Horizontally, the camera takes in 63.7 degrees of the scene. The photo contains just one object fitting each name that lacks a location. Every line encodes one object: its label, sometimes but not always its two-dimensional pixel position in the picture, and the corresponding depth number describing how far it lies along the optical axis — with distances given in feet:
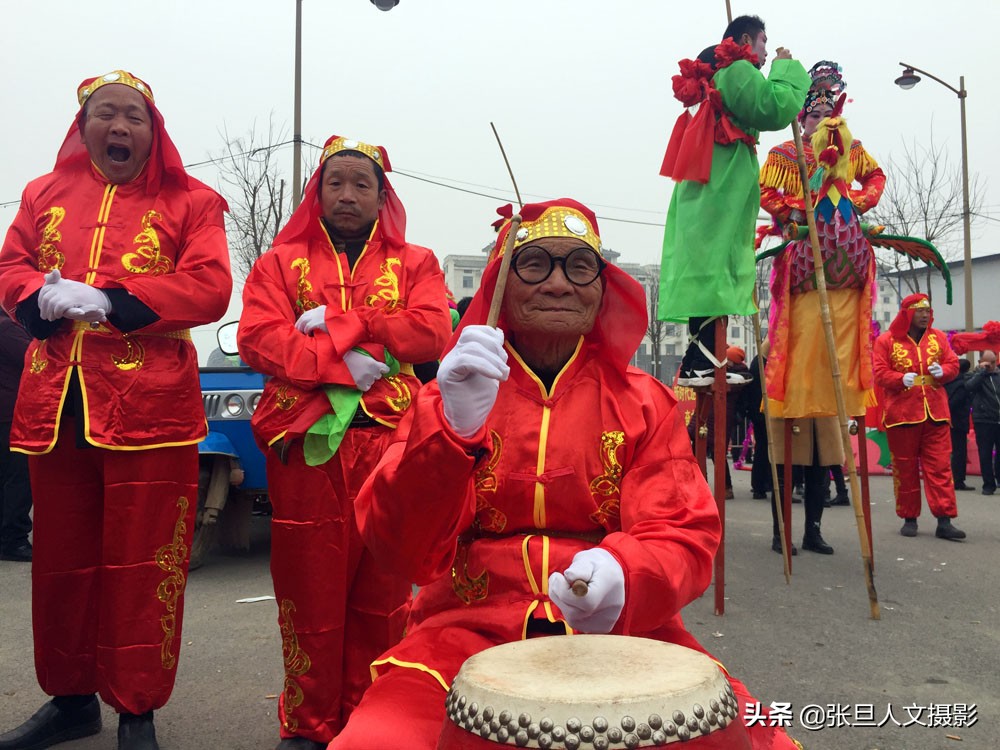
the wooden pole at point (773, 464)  14.37
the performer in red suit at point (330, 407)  8.73
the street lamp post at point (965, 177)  46.32
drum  3.84
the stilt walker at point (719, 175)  12.74
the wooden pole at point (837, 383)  13.24
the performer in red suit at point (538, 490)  5.38
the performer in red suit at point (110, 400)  8.52
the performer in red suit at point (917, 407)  22.03
